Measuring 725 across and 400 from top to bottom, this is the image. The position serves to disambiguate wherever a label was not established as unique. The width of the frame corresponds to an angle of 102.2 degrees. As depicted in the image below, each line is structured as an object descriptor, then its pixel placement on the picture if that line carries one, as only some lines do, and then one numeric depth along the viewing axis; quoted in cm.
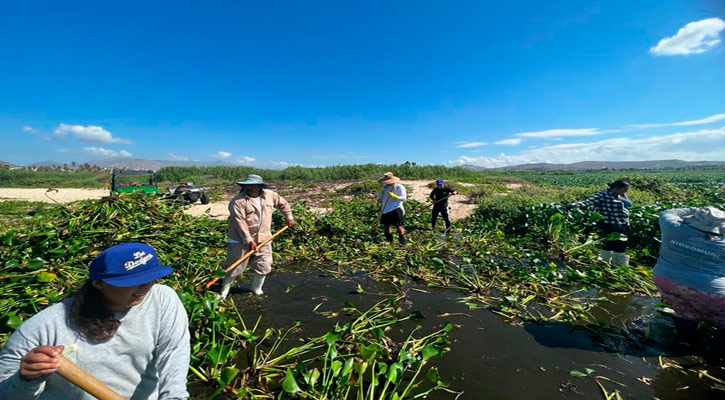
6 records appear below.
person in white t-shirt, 665
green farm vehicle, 1271
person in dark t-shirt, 827
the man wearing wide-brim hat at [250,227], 395
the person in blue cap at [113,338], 123
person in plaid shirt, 495
